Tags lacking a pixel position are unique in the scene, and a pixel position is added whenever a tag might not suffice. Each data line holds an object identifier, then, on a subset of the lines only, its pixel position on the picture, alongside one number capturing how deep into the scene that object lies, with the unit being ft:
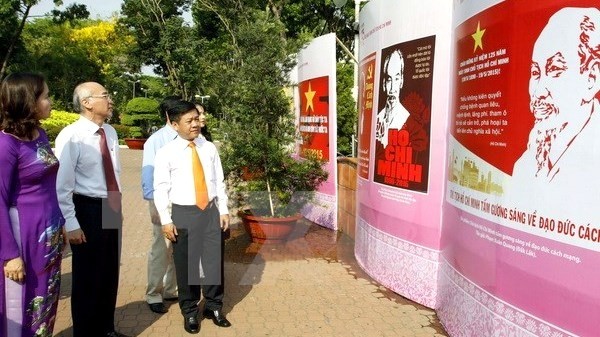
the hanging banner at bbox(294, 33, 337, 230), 25.09
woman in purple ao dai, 8.84
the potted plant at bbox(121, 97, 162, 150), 103.81
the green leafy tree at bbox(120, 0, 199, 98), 88.99
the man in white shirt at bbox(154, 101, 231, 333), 13.41
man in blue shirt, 15.21
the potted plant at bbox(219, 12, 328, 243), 23.75
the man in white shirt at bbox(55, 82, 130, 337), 11.70
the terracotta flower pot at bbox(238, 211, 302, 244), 23.84
